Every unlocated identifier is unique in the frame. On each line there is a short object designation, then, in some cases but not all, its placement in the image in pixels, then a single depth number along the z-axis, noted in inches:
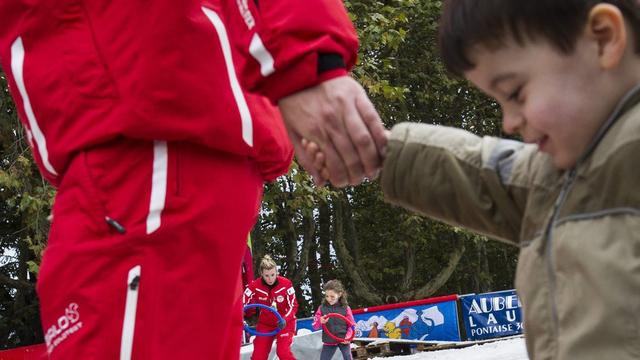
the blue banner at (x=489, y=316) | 692.7
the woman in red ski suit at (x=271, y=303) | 469.7
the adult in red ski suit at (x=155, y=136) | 77.0
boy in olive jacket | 56.4
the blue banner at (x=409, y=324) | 666.8
